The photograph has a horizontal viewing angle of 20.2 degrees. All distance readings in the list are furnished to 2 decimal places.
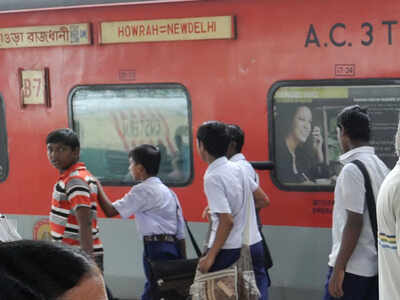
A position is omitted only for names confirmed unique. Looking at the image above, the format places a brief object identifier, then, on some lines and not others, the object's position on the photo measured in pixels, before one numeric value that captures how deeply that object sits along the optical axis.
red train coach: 7.32
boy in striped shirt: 6.11
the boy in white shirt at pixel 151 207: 6.96
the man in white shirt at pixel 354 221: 5.87
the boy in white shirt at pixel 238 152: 6.96
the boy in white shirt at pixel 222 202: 6.29
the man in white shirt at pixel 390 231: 4.58
